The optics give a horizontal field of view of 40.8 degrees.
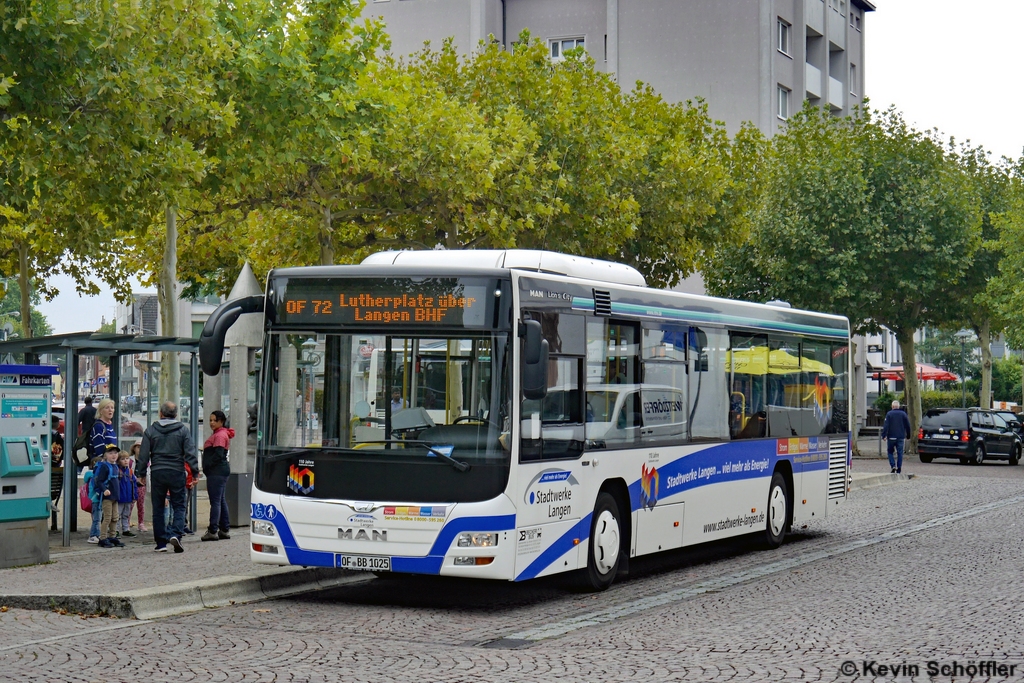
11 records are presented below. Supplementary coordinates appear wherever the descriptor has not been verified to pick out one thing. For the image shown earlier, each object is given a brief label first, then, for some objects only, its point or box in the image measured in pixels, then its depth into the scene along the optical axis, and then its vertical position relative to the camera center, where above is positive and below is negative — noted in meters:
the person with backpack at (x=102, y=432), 15.55 -0.39
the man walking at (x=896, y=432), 30.95 -0.72
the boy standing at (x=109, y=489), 15.16 -1.02
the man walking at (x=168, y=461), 14.43 -0.66
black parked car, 39.00 -1.03
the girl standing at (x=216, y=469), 15.47 -0.80
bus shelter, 15.10 +0.54
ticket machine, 13.38 -0.65
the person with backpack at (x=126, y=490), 15.34 -1.05
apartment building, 53.06 +14.38
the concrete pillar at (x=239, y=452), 17.25 -0.70
